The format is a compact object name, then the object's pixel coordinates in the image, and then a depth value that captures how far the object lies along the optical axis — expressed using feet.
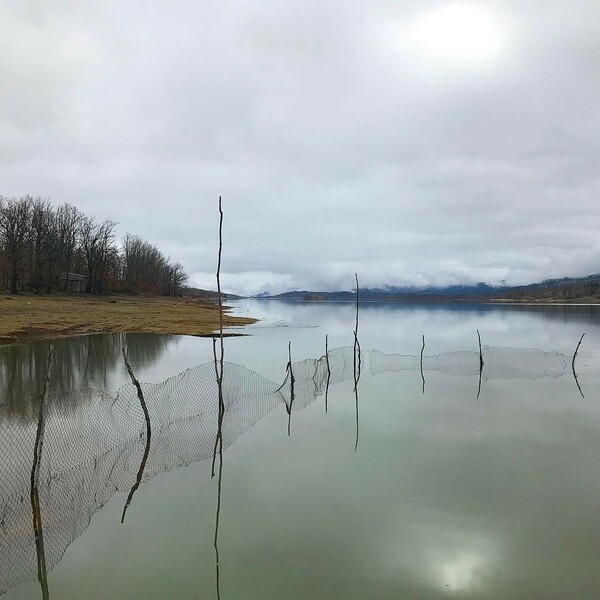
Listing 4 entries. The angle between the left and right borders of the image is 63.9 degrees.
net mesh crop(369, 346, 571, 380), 69.26
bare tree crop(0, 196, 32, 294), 177.47
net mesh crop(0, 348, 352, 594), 22.17
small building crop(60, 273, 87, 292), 214.28
